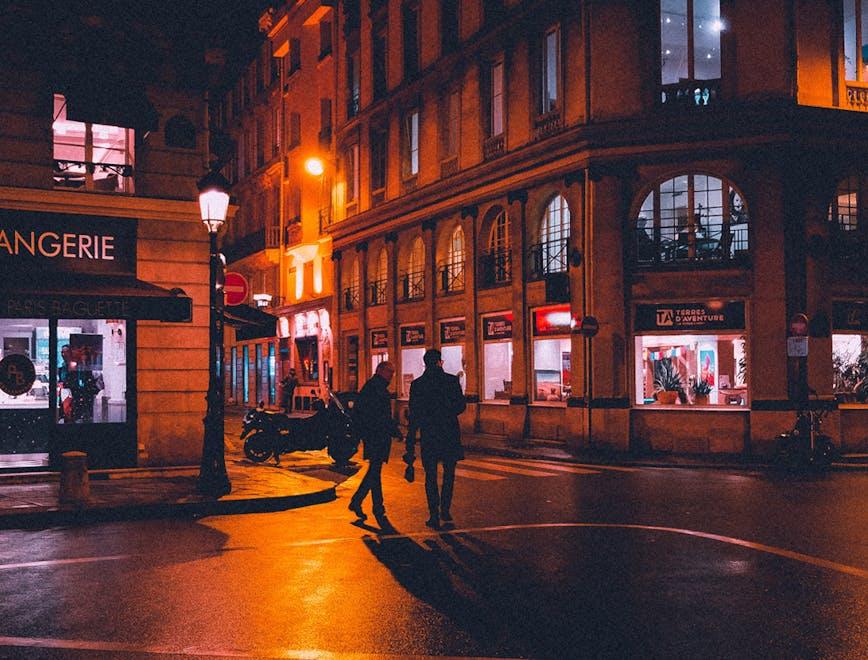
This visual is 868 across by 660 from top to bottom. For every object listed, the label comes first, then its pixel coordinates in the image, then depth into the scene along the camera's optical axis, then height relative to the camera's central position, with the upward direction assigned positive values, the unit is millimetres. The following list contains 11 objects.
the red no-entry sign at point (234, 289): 15141 +1250
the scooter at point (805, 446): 17359 -1645
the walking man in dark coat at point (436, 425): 10383 -700
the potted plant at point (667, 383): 21562 -531
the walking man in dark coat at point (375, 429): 10758 -762
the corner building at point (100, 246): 14594 +1989
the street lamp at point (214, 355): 12562 +141
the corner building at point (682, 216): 20547 +3431
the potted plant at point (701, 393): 21328 -759
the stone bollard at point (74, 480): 11336 -1391
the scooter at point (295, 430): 17688 -1279
